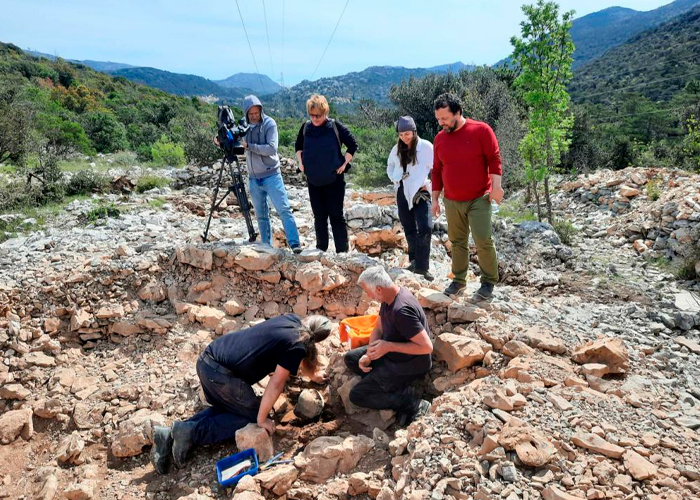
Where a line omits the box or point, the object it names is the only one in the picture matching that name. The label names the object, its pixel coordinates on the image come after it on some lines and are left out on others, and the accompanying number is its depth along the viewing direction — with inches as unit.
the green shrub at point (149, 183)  359.9
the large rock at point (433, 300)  148.6
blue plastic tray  107.4
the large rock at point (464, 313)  141.5
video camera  173.3
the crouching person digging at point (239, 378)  118.6
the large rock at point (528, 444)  85.4
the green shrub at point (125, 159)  511.8
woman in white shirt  165.3
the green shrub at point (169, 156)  488.1
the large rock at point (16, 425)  132.1
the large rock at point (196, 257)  182.4
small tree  261.1
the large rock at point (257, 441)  115.7
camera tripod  186.7
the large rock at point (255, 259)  177.5
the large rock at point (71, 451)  124.5
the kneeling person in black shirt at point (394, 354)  115.3
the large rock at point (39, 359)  155.7
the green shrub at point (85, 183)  340.8
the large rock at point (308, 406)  130.9
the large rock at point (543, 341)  126.8
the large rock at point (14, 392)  146.5
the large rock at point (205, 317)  169.6
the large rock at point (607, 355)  118.9
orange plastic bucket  142.6
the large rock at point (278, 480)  103.3
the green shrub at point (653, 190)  288.8
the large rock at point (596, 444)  86.7
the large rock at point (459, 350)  126.0
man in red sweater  136.9
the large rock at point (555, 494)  77.5
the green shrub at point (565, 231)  261.0
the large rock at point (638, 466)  81.0
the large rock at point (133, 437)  124.9
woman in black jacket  163.5
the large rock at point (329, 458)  106.3
